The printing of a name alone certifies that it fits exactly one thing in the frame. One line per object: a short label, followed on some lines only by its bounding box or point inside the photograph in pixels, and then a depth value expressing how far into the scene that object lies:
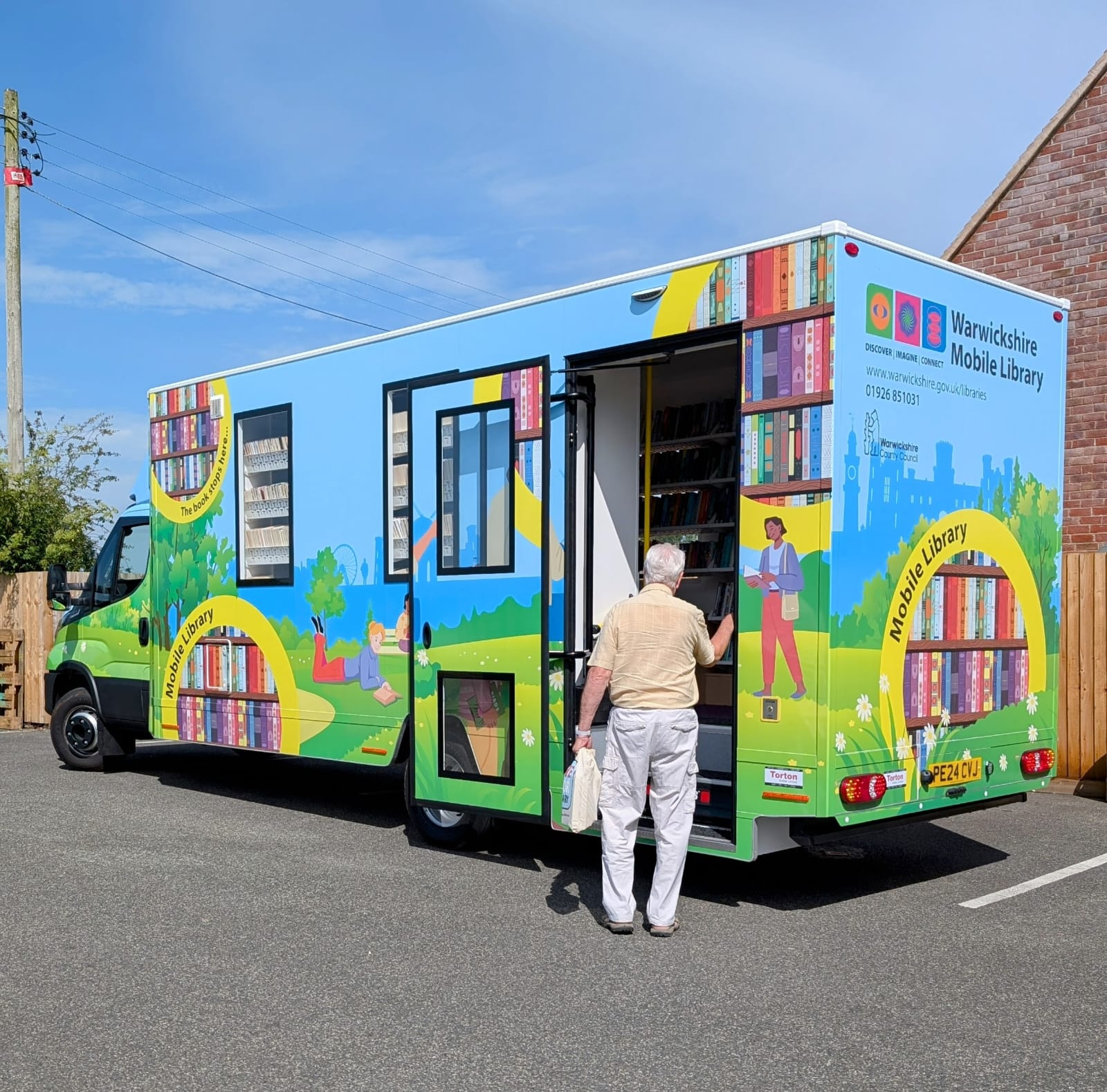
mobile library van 5.42
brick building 11.09
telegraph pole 15.89
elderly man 5.48
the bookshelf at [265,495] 8.15
